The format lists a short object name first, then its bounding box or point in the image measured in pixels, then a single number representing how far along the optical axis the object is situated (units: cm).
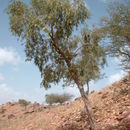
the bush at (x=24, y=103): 4751
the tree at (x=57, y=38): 1570
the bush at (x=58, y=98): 4803
